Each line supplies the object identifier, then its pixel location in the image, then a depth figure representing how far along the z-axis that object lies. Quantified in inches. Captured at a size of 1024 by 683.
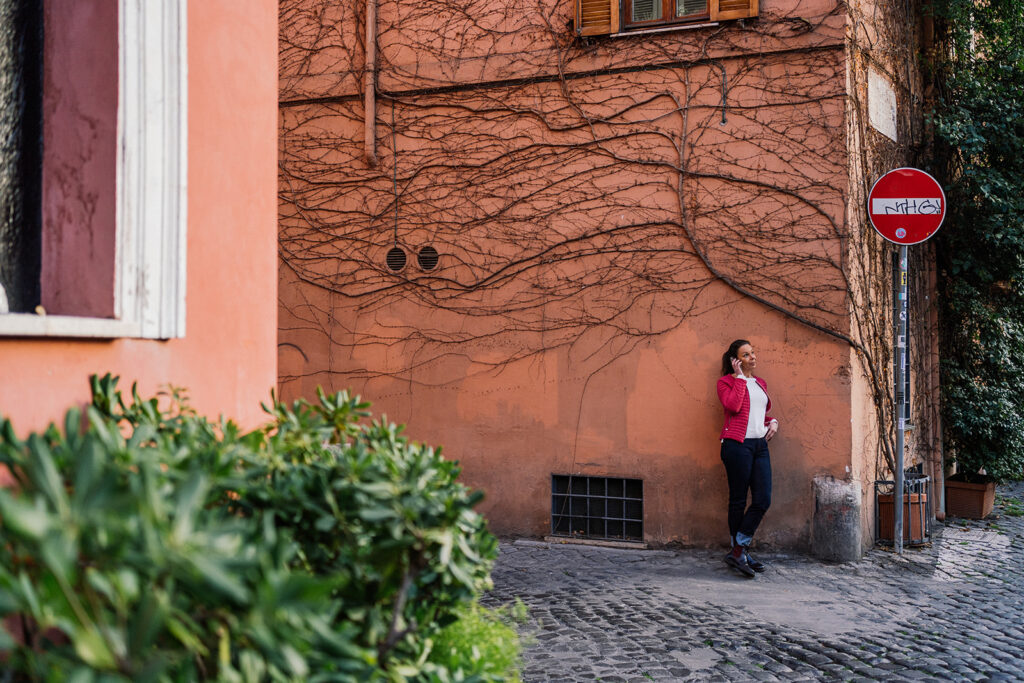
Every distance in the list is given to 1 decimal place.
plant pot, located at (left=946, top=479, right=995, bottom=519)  397.7
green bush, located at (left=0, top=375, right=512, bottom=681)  61.1
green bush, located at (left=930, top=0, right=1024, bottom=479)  365.4
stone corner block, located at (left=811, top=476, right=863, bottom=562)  291.4
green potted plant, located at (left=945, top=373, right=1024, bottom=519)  383.2
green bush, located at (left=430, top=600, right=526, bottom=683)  120.5
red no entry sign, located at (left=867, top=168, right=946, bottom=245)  304.7
